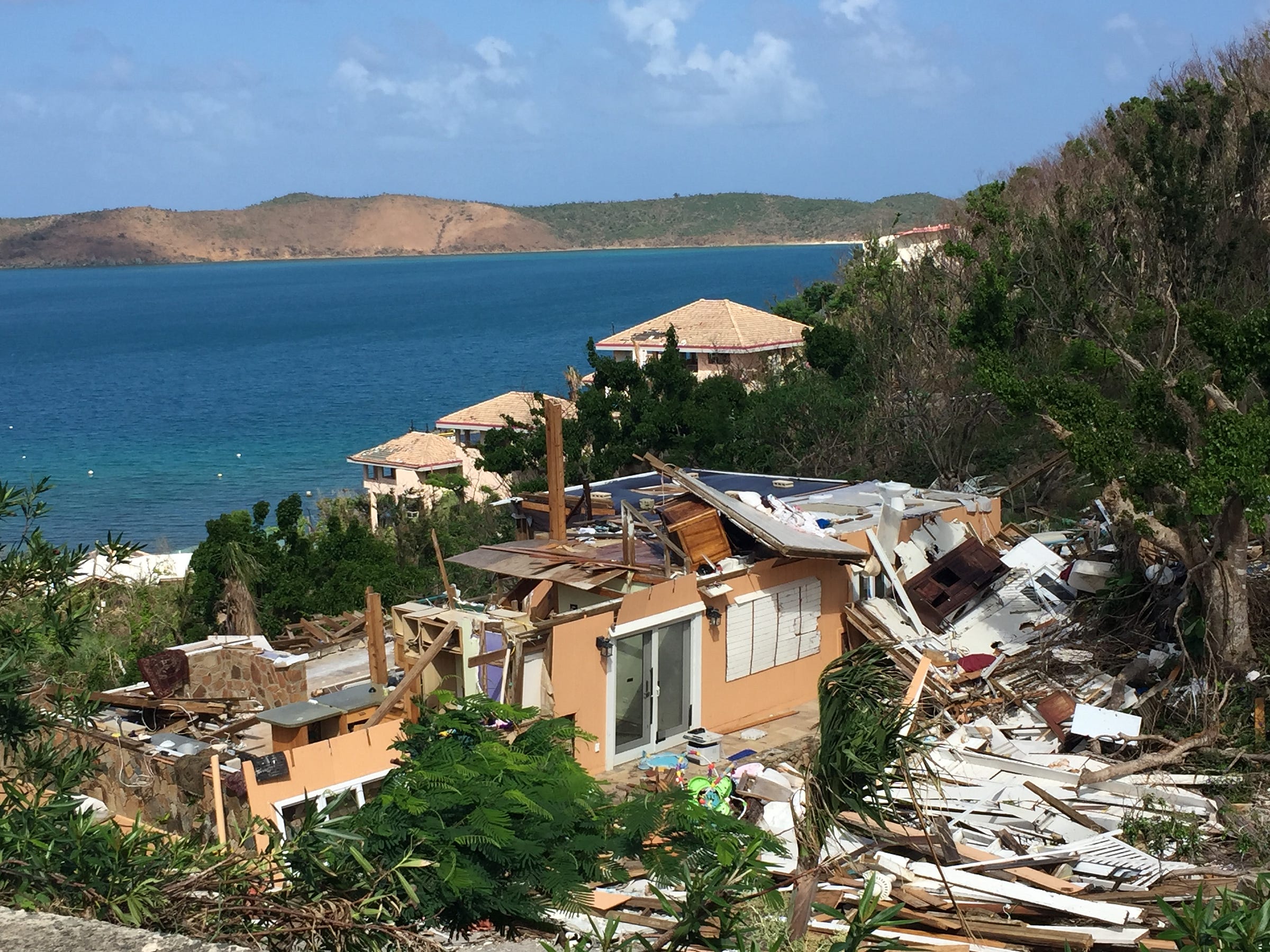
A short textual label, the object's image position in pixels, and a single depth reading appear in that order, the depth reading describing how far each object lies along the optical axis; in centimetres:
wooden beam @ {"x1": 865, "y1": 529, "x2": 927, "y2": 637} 1855
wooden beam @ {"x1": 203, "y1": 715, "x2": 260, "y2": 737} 1494
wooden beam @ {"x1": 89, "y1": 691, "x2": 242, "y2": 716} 1552
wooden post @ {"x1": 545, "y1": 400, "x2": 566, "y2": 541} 1725
